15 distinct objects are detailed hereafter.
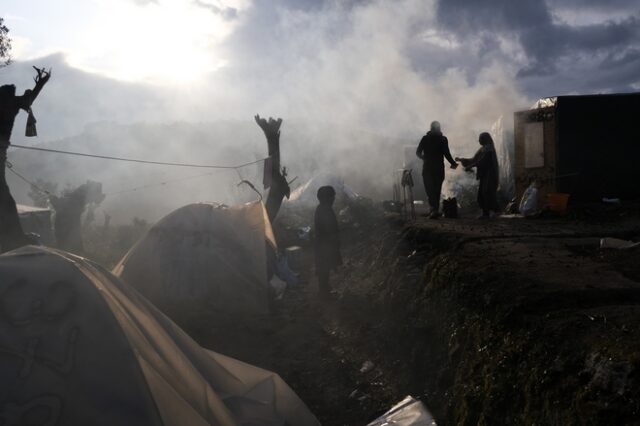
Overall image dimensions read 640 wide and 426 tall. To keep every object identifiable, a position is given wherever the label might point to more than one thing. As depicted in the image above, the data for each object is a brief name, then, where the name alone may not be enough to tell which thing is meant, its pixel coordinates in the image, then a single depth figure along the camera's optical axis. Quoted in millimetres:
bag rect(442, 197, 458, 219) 11086
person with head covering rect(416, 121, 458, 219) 10398
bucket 9922
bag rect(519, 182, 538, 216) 10430
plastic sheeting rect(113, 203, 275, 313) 7535
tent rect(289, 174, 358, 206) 20172
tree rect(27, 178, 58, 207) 24364
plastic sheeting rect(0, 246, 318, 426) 2609
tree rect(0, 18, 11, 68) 12484
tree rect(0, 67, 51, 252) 7473
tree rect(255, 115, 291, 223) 12773
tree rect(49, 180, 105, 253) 12562
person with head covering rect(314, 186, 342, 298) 8547
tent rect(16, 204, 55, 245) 16016
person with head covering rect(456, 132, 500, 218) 10742
